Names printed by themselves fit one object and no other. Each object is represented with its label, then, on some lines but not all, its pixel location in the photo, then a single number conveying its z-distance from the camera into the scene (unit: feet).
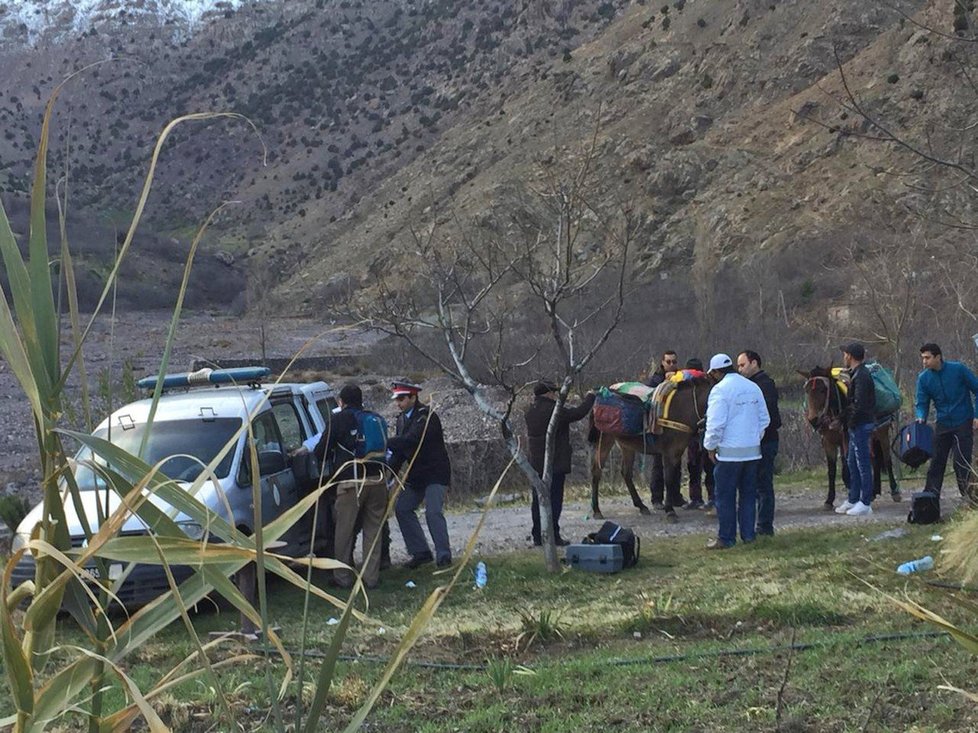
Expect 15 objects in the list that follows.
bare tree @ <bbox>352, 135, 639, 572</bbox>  32.81
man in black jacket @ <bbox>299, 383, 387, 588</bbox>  32.30
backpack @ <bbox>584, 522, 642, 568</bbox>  33.88
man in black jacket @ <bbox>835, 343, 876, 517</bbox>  39.63
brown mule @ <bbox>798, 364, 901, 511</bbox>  42.47
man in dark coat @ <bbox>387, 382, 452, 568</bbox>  34.27
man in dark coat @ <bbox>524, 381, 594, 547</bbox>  38.27
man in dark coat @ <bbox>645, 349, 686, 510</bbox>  45.29
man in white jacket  34.71
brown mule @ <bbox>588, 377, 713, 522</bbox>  43.24
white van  29.27
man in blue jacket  36.94
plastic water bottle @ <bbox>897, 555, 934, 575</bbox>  28.55
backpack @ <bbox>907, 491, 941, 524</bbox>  36.22
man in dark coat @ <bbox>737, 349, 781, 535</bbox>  37.40
